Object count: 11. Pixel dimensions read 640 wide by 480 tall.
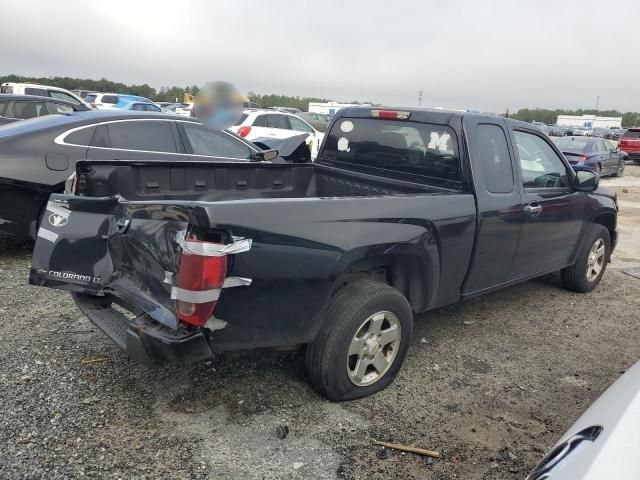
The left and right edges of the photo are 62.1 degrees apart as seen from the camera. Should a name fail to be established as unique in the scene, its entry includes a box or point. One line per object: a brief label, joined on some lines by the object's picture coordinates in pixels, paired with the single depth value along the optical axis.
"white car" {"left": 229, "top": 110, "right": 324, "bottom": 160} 13.16
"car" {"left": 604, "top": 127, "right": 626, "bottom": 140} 51.59
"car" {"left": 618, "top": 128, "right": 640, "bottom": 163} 23.03
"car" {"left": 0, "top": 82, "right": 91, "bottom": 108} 14.42
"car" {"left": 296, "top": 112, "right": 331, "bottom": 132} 23.36
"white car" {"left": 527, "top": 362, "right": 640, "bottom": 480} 1.61
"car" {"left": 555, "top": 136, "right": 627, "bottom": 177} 15.96
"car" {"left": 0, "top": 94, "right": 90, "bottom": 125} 9.59
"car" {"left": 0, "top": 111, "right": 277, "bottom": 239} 5.18
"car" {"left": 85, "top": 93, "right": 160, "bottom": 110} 20.83
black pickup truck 2.60
